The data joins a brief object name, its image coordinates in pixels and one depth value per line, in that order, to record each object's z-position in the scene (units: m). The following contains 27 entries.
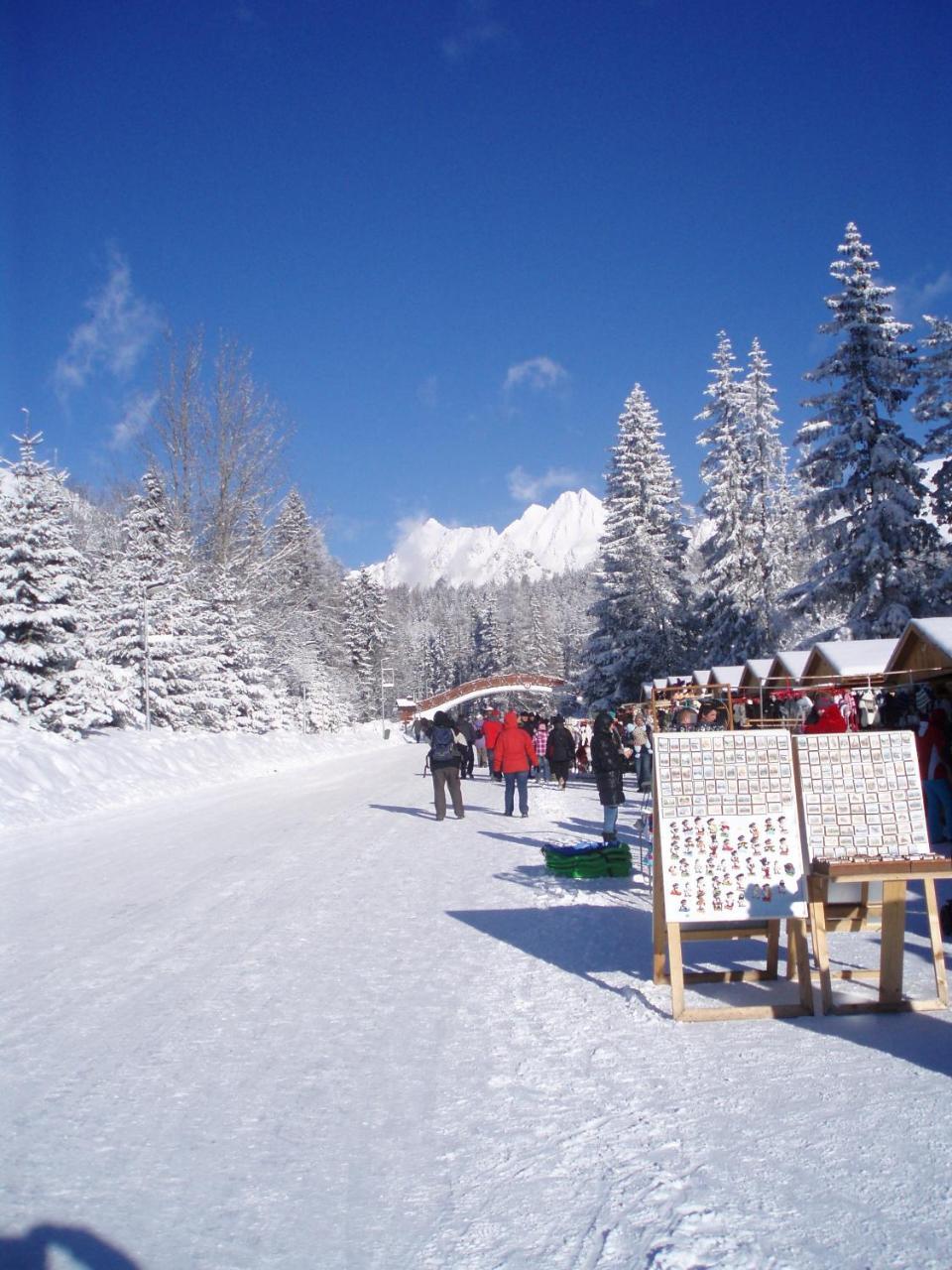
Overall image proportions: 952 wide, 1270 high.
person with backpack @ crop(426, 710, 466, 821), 16.34
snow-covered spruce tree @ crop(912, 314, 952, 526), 24.62
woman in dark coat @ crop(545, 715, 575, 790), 22.03
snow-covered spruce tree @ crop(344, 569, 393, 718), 82.84
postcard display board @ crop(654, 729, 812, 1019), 5.55
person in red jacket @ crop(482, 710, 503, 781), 20.91
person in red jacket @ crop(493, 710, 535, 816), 16.94
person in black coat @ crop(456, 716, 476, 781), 27.94
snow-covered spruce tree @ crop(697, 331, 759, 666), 35.34
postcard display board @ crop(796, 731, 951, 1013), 5.41
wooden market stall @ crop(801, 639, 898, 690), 15.75
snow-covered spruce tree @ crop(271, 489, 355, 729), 45.10
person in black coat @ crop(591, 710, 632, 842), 11.74
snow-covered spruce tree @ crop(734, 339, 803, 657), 34.94
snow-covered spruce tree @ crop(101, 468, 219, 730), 31.11
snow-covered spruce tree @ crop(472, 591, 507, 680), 105.31
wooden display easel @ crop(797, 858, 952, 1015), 5.34
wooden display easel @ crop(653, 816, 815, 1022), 5.38
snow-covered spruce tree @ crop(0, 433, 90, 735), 23.19
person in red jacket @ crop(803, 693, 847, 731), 13.24
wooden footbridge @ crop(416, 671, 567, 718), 75.50
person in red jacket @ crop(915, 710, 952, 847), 10.45
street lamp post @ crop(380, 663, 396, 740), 85.01
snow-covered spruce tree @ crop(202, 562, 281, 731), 38.12
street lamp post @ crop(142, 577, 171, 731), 29.25
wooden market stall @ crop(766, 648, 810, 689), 19.06
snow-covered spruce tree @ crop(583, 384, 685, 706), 37.25
